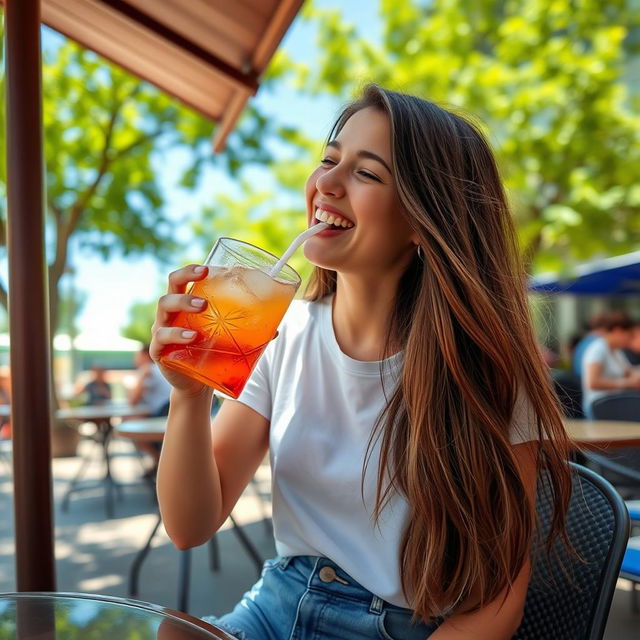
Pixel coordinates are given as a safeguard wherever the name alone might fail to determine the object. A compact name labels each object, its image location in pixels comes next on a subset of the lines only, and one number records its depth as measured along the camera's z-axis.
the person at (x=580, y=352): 7.43
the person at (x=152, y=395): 5.48
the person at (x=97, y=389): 9.48
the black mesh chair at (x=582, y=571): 1.23
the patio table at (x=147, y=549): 3.09
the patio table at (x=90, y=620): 0.94
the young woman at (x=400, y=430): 1.24
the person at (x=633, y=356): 7.69
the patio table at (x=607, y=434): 2.61
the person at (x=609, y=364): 5.51
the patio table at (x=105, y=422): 5.54
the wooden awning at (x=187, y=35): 2.35
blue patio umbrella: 9.45
